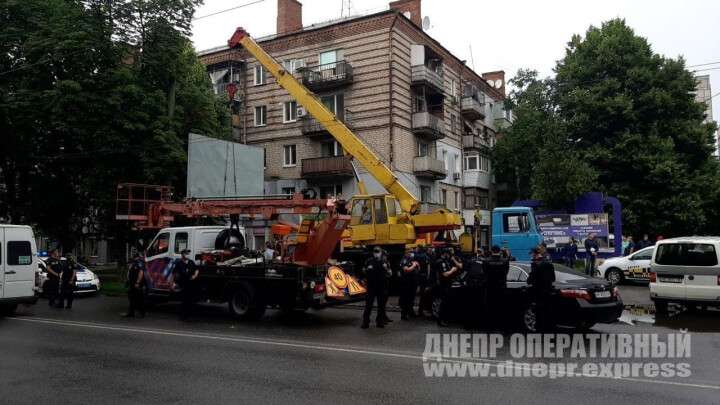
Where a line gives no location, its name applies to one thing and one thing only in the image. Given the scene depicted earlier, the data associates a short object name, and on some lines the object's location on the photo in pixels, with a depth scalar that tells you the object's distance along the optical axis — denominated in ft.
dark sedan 32.57
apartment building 109.81
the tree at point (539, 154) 93.66
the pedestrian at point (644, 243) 80.35
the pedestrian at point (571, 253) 73.10
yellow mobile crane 56.90
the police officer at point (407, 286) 42.22
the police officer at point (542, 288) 32.88
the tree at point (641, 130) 98.89
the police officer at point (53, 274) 54.19
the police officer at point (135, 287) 46.73
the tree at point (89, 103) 71.10
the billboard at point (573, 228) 83.05
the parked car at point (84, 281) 63.72
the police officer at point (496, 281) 35.50
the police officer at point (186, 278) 45.39
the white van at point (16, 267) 46.21
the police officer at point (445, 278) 38.88
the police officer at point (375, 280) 38.01
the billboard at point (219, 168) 61.82
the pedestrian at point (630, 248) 79.51
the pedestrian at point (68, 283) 53.11
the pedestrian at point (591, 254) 67.15
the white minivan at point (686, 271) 39.91
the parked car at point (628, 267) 64.54
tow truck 40.70
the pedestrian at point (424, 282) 43.37
